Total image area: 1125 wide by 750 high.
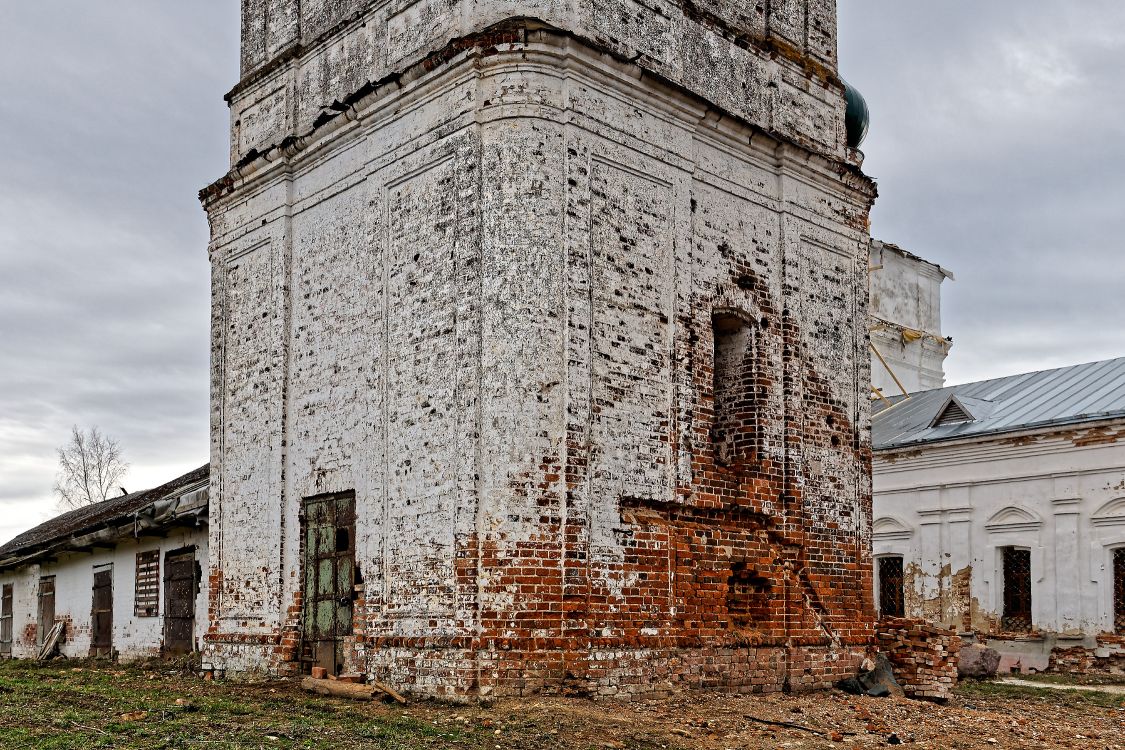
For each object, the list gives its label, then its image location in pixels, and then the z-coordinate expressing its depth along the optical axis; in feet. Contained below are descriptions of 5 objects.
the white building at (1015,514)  59.62
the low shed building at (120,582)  47.65
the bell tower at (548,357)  31.35
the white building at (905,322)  90.68
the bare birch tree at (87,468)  141.08
